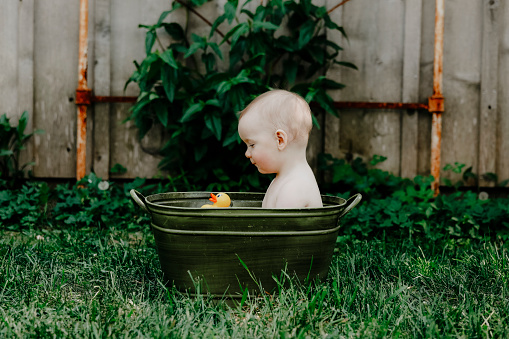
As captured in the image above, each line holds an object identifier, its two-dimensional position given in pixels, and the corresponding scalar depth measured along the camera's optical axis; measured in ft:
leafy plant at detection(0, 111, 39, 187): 10.41
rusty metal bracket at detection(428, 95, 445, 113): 10.55
